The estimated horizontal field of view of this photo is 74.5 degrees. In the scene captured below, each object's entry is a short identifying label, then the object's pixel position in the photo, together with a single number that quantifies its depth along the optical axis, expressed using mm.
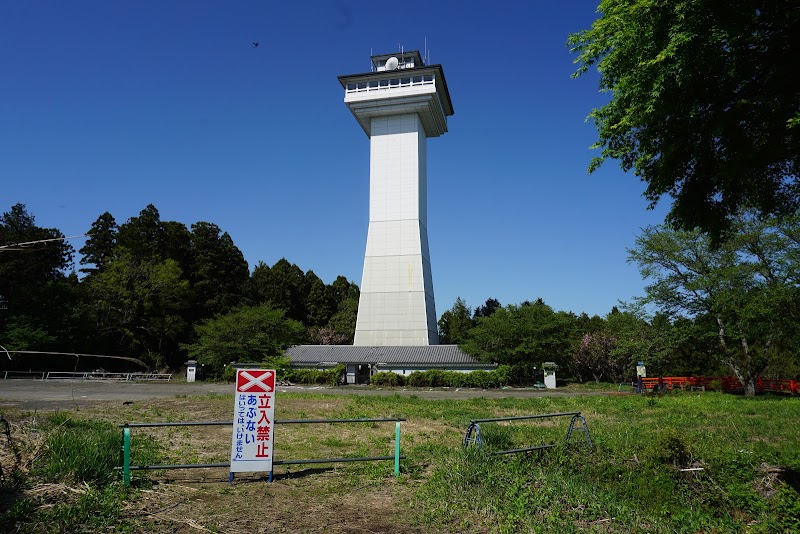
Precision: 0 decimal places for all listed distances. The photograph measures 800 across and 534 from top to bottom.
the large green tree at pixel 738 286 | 26188
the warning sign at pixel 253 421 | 7305
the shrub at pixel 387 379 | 36812
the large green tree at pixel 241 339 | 40156
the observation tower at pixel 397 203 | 41406
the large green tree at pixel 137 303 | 46094
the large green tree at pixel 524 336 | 36719
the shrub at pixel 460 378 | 35500
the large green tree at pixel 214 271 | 55625
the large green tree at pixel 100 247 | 54094
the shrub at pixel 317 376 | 37938
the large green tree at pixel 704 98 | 6176
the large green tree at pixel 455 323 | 65256
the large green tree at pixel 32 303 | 36469
